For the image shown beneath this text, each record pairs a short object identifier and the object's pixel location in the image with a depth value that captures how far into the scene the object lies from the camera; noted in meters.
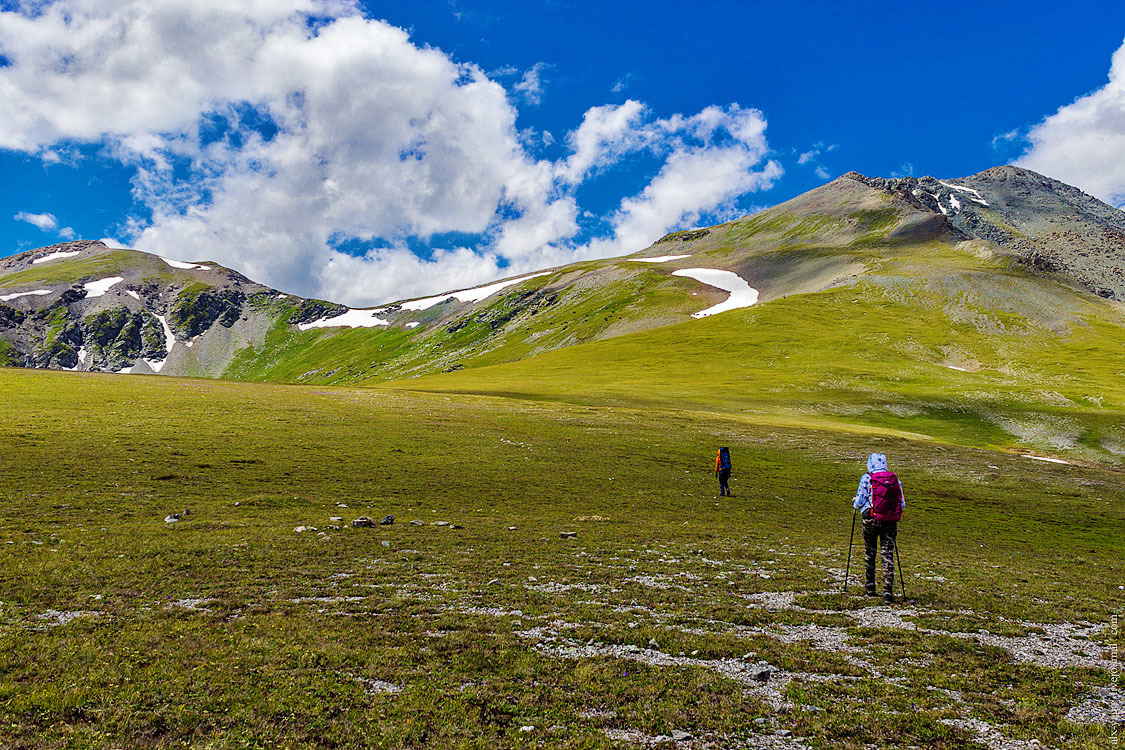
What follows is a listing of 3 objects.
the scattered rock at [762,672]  11.28
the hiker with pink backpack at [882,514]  17.34
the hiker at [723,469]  36.81
